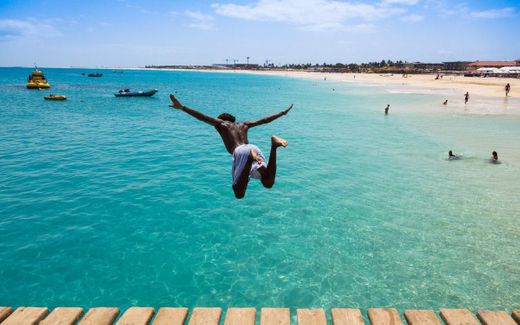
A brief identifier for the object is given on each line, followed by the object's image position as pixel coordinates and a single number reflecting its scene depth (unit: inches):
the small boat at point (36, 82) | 2903.5
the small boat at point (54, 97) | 2070.6
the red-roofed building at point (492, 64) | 5295.8
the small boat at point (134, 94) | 2394.2
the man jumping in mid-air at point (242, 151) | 235.3
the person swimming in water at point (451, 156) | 885.2
